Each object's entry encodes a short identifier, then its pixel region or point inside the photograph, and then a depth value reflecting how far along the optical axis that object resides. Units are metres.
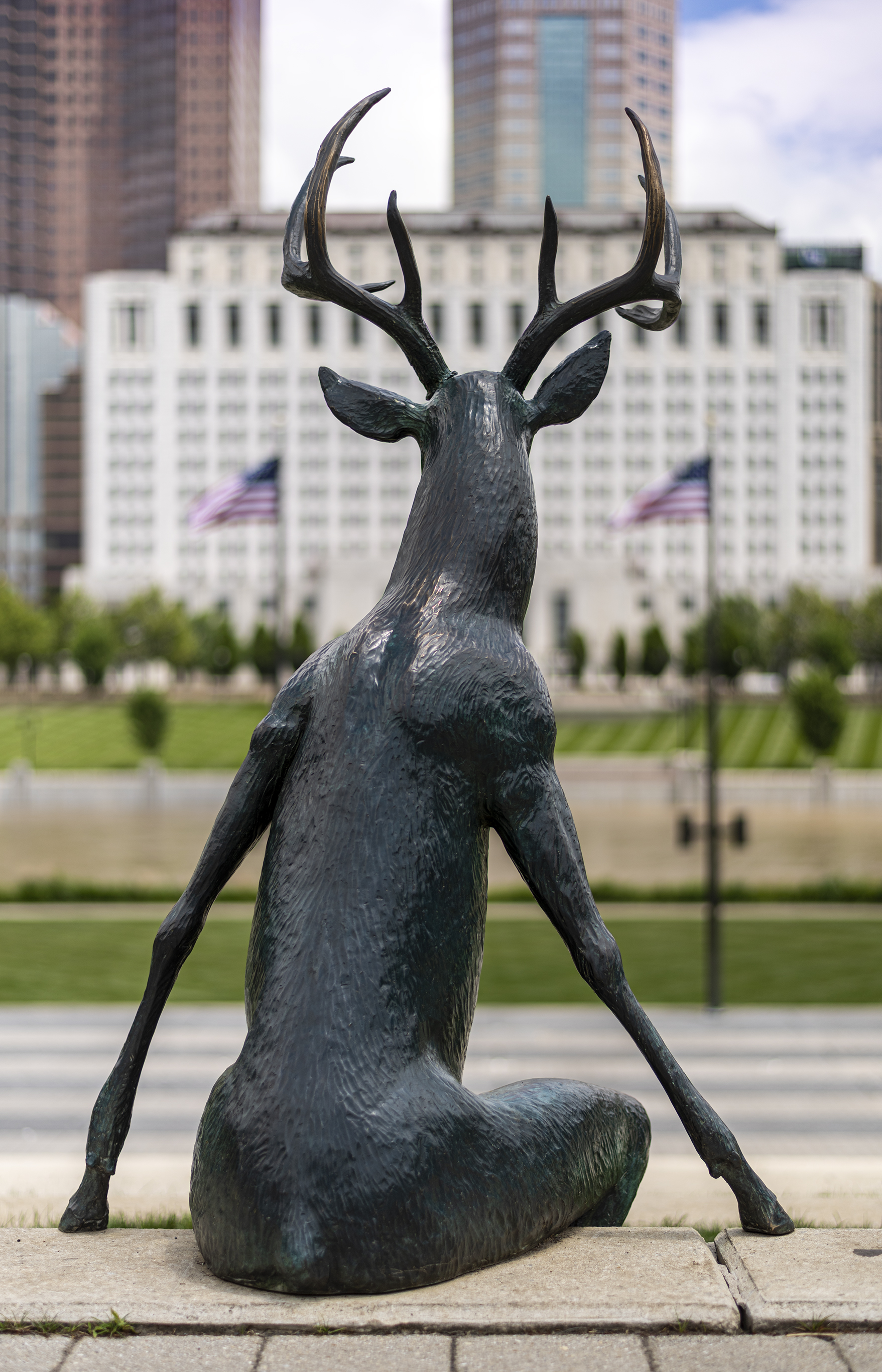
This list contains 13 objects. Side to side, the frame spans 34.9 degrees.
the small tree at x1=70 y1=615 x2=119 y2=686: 63.69
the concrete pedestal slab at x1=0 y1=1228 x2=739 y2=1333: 3.37
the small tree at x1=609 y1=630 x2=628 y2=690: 72.19
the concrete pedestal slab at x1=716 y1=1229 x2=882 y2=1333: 3.38
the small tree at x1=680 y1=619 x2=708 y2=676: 67.50
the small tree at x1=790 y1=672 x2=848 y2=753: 41.34
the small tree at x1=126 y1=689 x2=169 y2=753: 43.91
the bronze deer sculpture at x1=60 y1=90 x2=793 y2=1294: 3.57
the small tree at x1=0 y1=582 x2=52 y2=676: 66.62
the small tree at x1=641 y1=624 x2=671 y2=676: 74.12
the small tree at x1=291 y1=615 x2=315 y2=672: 61.19
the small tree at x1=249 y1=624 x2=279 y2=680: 68.38
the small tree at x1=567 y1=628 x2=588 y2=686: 72.56
